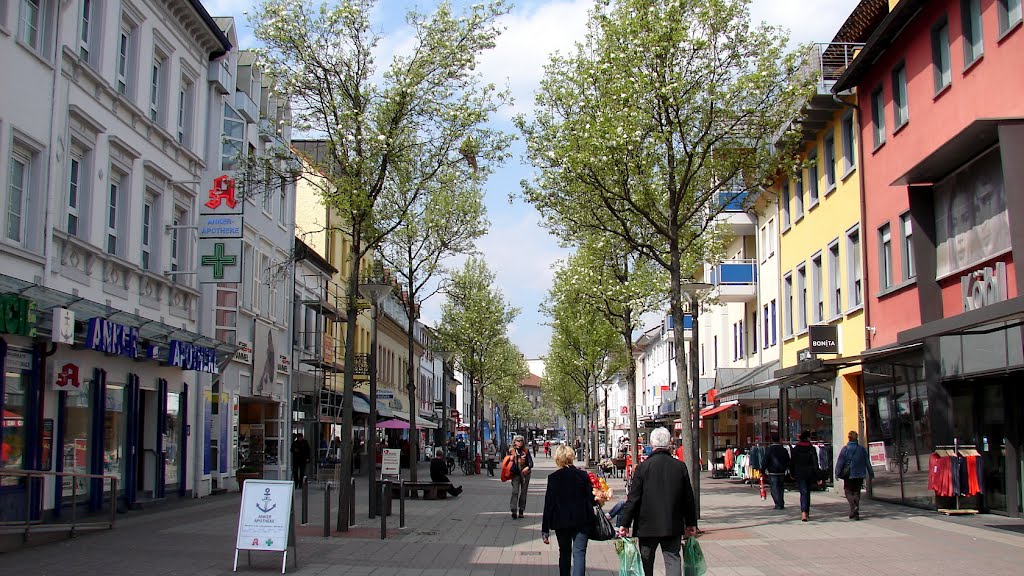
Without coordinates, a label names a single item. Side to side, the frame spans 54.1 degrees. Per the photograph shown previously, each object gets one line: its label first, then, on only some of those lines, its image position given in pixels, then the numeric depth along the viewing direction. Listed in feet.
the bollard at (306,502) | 53.04
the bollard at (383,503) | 52.54
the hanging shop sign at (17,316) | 46.88
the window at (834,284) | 86.99
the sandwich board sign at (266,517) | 39.22
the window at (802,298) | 98.68
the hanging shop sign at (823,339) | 84.02
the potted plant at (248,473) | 89.10
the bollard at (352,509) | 57.55
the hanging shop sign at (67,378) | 56.80
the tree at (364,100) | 56.59
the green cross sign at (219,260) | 73.67
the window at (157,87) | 72.95
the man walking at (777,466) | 67.97
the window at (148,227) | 71.36
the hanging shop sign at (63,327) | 52.19
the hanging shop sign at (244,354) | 92.29
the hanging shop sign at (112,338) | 56.90
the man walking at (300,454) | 97.25
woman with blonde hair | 33.96
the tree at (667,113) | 57.26
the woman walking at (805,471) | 61.05
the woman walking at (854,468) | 59.47
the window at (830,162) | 87.92
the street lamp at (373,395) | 64.95
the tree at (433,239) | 91.97
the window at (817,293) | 92.62
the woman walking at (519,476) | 67.97
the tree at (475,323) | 158.92
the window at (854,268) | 81.00
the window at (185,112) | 78.81
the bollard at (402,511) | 57.86
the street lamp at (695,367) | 58.49
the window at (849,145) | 82.58
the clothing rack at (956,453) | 59.82
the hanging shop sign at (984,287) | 54.34
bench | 86.74
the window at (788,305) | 104.06
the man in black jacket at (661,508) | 30.50
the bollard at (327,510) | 49.93
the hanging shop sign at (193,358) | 70.79
